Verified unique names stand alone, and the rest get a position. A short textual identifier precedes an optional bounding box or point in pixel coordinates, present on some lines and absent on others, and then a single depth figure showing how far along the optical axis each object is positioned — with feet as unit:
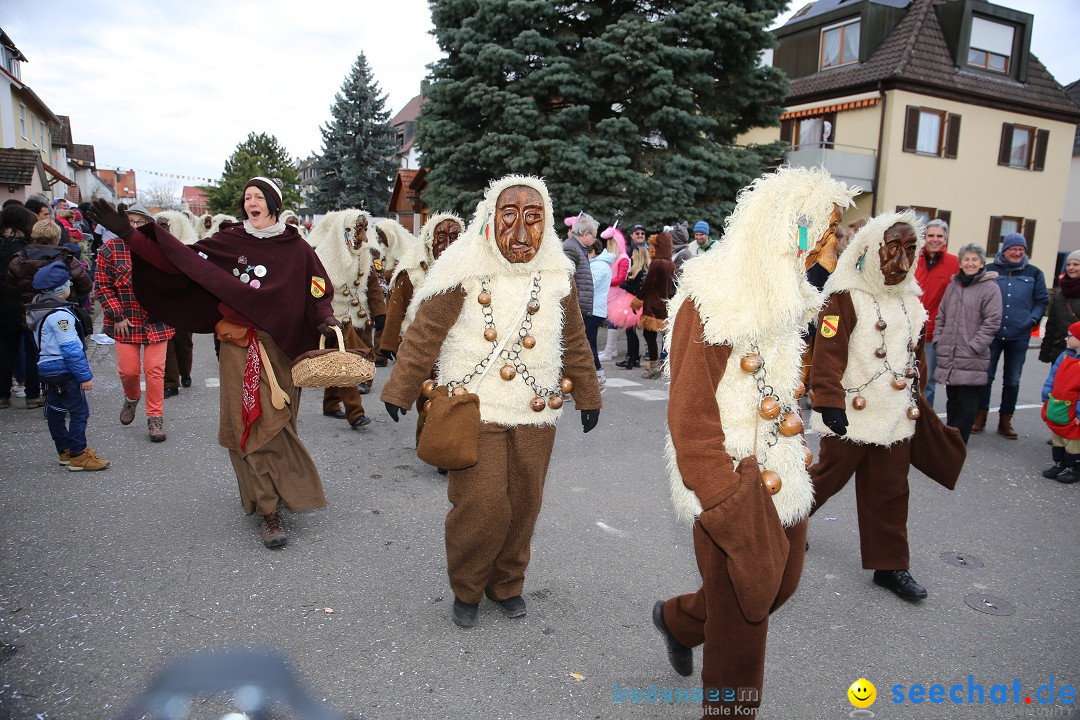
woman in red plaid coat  20.39
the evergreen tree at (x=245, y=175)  138.92
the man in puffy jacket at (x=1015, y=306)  23.76
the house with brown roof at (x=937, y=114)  67.15
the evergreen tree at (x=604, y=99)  42.63
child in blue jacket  16.90
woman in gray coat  21.07
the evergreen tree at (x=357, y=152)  114.11
